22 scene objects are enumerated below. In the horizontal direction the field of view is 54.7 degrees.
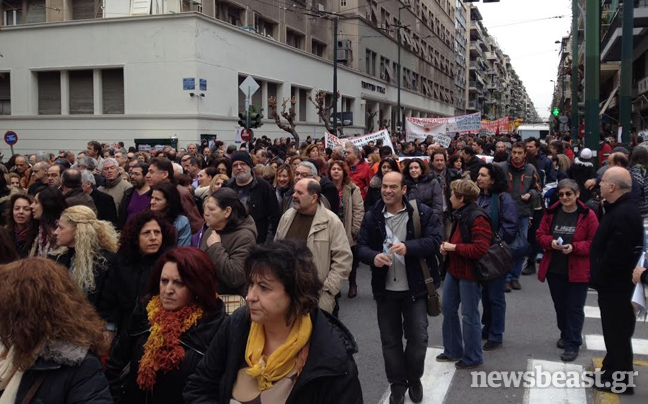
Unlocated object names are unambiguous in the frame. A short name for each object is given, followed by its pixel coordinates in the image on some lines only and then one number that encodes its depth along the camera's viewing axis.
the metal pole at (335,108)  26.99
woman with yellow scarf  2.56
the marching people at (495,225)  6.31
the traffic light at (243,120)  18.46
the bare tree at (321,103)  27.60
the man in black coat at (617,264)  5.05
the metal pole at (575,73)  22.89
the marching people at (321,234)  4.73
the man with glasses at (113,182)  8.12
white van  46.84
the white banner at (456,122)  24.97
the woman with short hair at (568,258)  6.04
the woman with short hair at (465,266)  5.61
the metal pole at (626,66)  14.33
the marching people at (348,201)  8.30
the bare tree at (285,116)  23.69
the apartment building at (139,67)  23.72
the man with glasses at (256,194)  7.80
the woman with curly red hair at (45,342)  2.45
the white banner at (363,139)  17.22
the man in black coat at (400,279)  4.93
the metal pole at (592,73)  13.53
